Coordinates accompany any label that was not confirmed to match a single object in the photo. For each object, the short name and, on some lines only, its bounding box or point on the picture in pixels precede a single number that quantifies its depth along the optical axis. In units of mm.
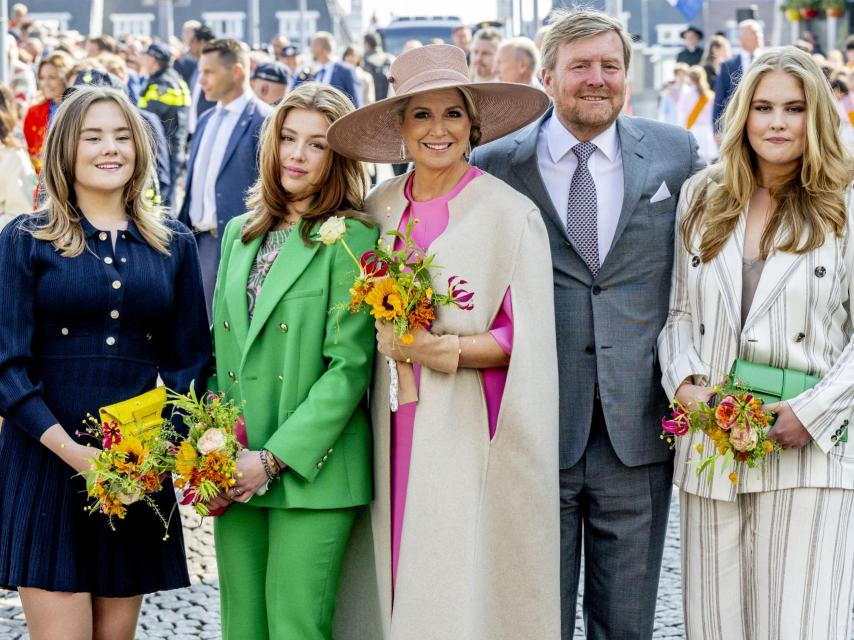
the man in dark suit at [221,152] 8781
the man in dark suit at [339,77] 13562
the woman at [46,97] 9586
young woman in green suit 3998
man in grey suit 4281
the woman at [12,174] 7941
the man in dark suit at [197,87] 11719
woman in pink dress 3977
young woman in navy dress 3949
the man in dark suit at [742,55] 14062
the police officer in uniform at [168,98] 11820
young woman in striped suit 3914
